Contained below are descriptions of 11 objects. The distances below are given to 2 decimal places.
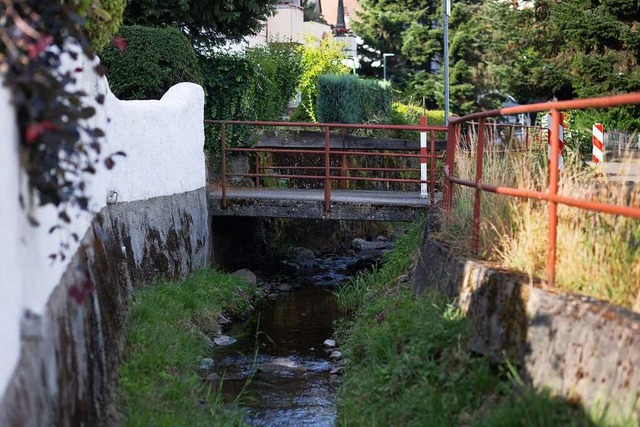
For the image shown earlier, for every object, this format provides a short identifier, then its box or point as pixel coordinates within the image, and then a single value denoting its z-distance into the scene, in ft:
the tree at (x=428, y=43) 131.85
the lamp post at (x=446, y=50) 82.94
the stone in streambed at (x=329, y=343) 35.58
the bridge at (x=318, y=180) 47.42
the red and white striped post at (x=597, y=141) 47.90
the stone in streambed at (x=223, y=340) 35.30
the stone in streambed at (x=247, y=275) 47.37
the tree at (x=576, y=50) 84.33
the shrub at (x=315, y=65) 88.17
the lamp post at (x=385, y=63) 131.28
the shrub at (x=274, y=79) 59.98
